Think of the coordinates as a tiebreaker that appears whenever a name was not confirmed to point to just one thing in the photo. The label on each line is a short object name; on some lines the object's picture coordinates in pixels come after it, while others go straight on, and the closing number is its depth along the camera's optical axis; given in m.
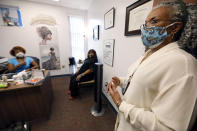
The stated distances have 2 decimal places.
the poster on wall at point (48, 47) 2.96
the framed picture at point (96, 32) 2.28
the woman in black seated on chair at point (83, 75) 2.01
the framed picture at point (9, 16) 2.49
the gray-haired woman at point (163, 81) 0.34
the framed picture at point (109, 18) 1.50
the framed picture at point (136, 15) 0.89
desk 1.19
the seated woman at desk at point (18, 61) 1.69
